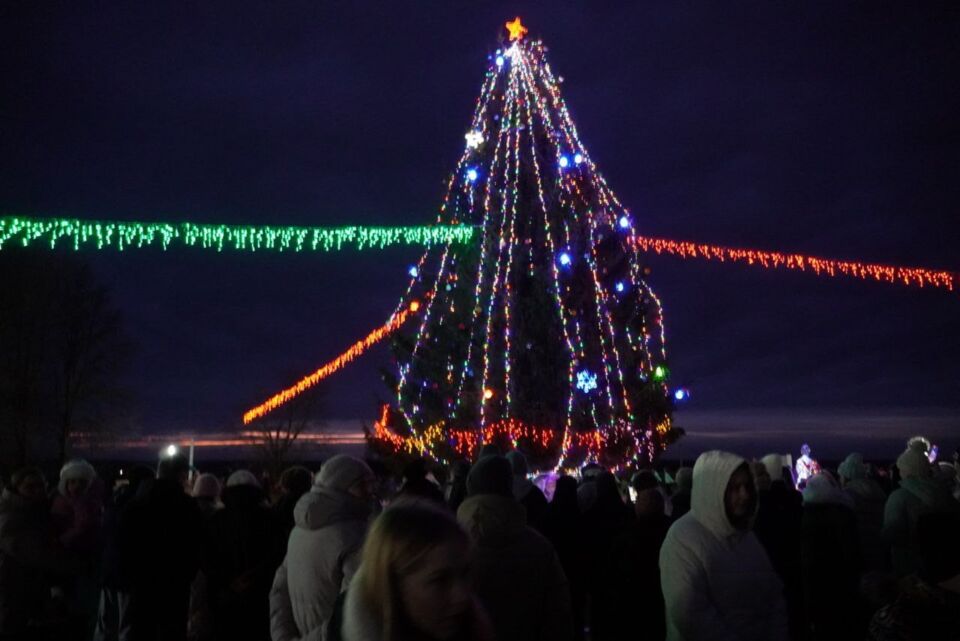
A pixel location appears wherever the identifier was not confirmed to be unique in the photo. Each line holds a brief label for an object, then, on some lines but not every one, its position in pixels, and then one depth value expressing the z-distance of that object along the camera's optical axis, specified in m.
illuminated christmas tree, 19.38
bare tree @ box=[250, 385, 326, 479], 50.81
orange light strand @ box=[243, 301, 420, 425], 20.75
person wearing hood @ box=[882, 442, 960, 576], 7.29
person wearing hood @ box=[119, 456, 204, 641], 7.19
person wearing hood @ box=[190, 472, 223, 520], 8.82
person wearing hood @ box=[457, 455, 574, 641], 4.31
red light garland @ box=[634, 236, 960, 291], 17.77
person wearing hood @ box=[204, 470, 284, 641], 6.85
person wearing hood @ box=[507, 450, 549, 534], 8.00
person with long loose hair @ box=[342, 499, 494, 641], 2.56
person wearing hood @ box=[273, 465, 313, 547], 7.41
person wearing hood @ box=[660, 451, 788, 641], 4.53
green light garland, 13.85
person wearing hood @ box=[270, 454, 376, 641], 4.56
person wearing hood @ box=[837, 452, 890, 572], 8.38
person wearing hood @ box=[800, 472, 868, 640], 6.95
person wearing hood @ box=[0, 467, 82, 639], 6.57
